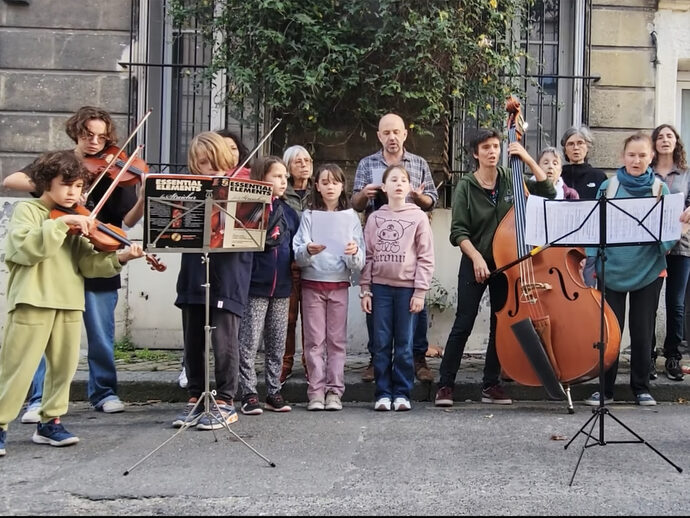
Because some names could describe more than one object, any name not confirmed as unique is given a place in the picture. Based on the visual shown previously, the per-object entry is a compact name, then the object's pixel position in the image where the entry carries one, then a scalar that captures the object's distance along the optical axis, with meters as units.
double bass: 5.23
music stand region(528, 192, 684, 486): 4.60
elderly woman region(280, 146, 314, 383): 6.27
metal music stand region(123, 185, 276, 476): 4.37
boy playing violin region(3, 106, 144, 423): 5.46
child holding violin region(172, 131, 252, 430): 5.13
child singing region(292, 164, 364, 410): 5.87
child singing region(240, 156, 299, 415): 5.64
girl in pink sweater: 5.84
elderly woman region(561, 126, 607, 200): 6.98
